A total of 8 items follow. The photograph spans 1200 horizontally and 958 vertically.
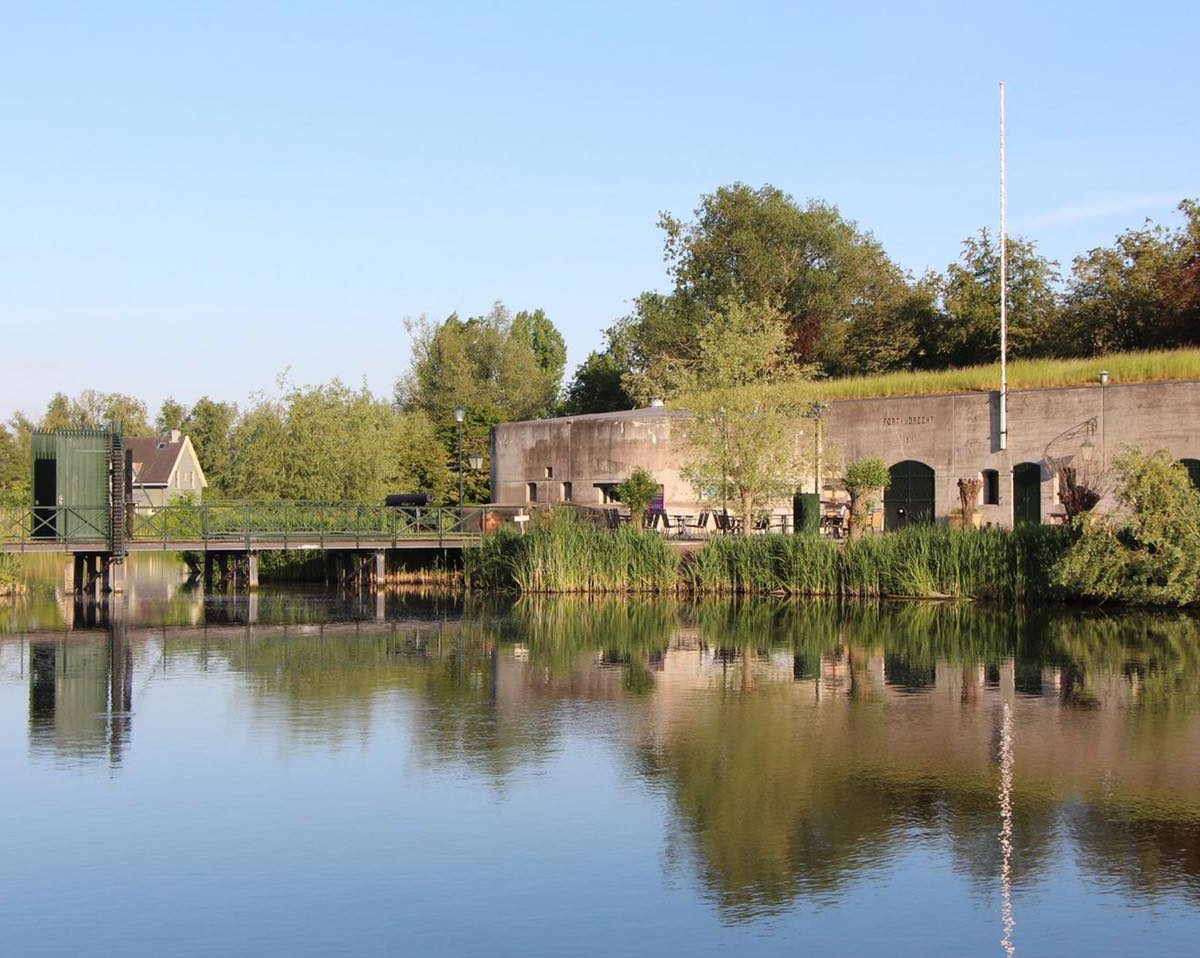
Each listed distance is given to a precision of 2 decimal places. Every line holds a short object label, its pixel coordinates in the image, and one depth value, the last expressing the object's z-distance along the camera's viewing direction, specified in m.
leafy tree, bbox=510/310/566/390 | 88.56
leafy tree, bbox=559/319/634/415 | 63.28
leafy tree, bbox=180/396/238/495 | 84.54
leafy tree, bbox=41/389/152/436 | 81.44
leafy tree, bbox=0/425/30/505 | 72.94
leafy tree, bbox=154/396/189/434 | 92.00
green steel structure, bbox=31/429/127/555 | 32.75
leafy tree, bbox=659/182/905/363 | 57.00
